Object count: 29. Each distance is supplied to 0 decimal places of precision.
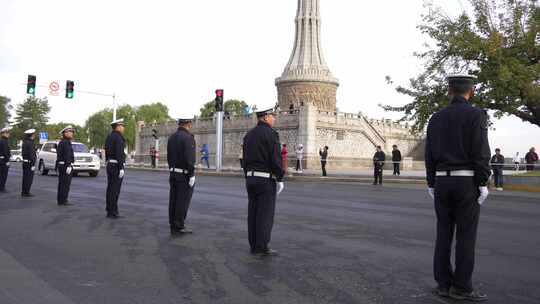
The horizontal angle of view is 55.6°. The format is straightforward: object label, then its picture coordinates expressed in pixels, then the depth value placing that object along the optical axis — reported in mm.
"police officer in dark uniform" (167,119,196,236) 8383
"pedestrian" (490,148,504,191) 21094
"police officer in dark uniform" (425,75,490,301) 4707
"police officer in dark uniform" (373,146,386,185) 22781
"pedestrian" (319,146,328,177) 27452
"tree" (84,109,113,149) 112938
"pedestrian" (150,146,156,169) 41312
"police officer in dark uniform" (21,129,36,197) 14070
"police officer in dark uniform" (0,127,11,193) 14820
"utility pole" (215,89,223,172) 32816
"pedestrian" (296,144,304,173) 29925
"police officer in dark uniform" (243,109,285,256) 6664
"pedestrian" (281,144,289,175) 26539
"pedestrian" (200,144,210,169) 36719
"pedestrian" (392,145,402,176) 27678
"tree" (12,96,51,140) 99062
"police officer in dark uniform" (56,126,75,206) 12227
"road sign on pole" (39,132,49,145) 57838
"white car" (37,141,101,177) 25078
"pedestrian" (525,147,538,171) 23703
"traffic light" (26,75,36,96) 32594
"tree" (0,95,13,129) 92644
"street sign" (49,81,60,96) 36156
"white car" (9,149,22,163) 65600
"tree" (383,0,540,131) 22188
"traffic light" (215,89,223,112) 30594
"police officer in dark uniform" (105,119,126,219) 10164
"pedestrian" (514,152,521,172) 34275
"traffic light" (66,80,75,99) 34703
